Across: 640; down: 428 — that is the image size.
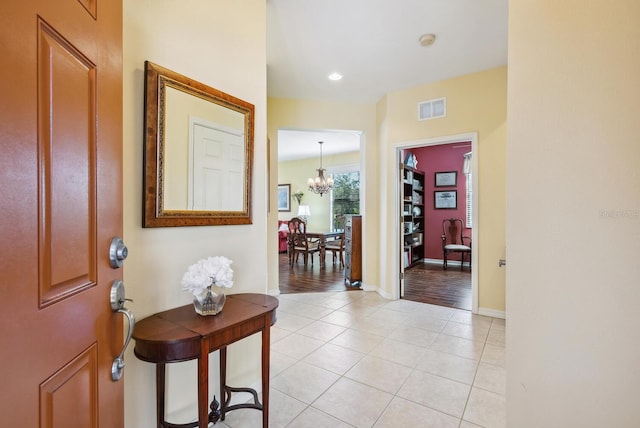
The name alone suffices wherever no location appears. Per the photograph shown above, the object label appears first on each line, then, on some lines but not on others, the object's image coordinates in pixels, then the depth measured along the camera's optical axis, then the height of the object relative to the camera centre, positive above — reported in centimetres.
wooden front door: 52 +0
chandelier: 704 +66
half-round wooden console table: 119 -54
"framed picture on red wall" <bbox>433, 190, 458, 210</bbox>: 668 +28
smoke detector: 277 +164
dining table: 608 -58
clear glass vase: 143 -45
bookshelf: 598 -10
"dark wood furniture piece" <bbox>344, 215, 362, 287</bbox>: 464 -63
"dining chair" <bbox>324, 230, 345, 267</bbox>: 606 -75
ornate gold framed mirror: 143 +32
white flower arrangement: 136 -30
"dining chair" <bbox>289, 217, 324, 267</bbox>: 607 -65
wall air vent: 372 +132
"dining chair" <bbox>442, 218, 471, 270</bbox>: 623 -56
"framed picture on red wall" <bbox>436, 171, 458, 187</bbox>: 667 +76
